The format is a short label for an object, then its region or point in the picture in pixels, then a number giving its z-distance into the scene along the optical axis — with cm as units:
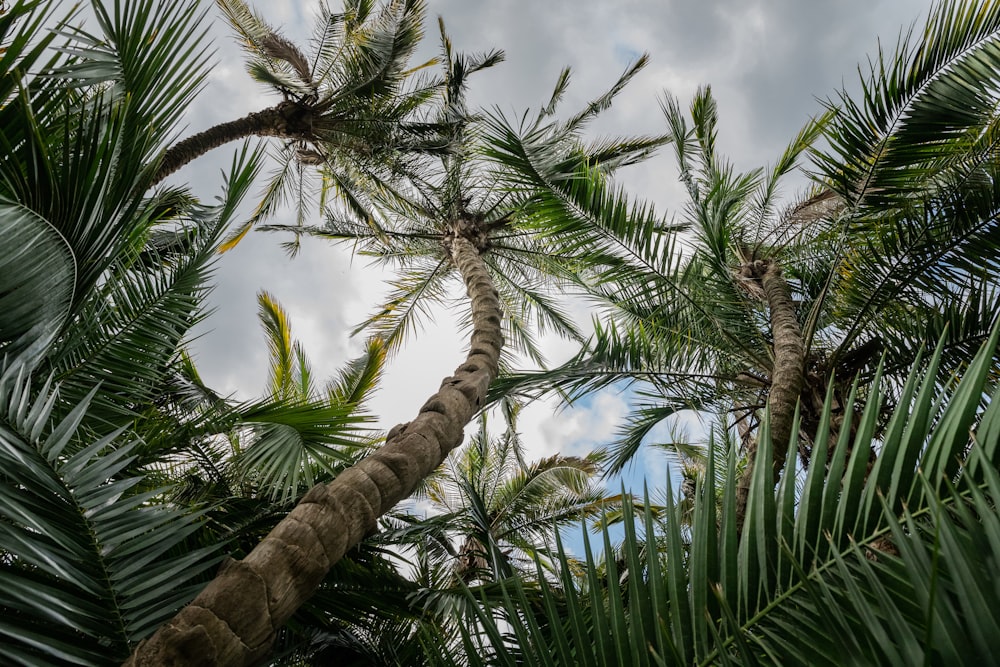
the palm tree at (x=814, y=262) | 392
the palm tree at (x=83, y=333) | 146
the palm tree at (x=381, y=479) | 188
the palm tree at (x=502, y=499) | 450
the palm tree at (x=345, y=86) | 749
